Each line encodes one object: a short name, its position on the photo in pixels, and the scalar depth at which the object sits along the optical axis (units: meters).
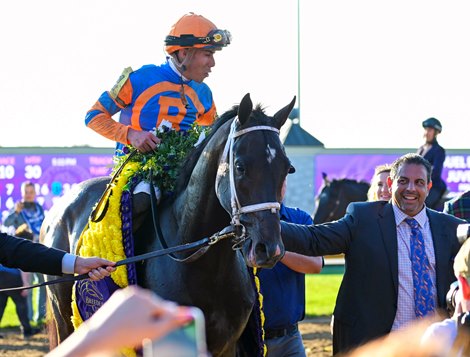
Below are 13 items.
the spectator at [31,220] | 12.30
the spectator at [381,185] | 6.11
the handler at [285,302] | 5.49
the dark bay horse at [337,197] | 17.83
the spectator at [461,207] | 6.07
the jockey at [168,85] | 5.77
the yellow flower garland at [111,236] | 5.27
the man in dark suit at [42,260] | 4.60
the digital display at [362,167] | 21.39
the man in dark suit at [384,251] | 4.72
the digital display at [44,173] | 19.02
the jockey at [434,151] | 13.95
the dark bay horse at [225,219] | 4.58
